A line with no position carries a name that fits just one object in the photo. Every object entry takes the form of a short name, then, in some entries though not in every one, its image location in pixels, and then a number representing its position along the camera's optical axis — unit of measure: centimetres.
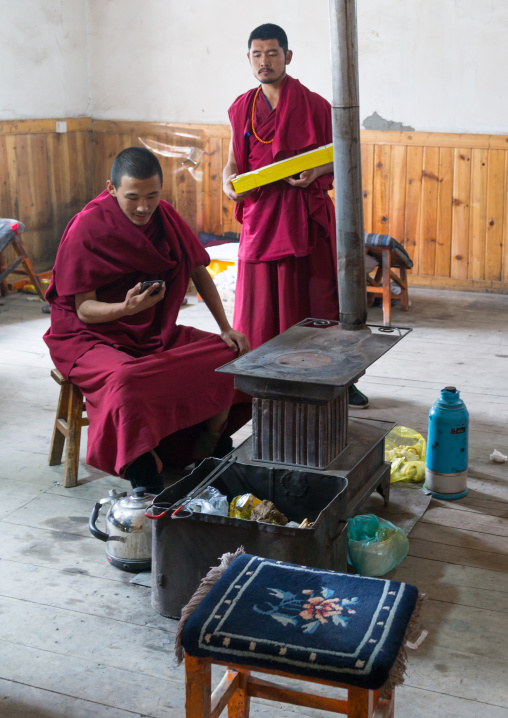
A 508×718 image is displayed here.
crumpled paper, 336
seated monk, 272
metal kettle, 251
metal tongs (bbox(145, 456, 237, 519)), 219
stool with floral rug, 141
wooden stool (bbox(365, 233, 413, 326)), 543
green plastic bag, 250
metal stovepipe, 266
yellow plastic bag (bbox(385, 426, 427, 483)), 320
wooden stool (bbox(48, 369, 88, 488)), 312
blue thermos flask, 296
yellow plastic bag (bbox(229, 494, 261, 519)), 243
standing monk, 369
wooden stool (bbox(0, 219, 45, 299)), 578
